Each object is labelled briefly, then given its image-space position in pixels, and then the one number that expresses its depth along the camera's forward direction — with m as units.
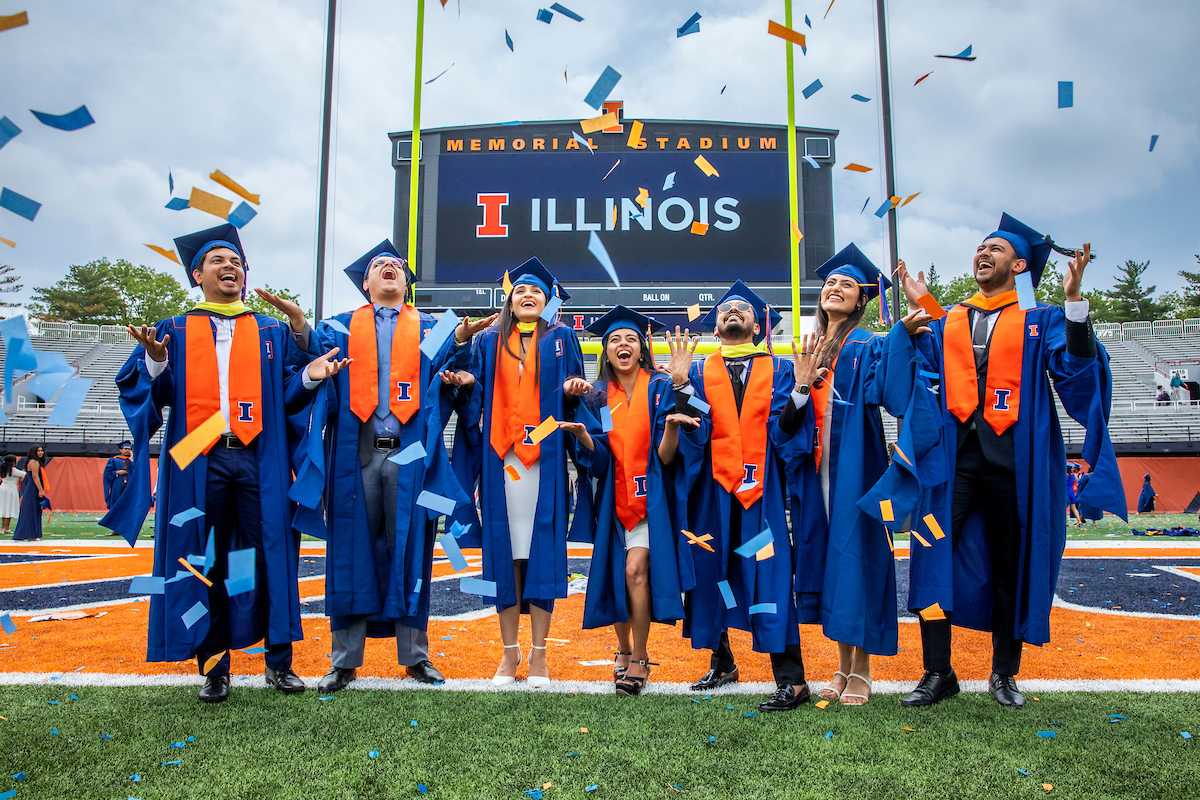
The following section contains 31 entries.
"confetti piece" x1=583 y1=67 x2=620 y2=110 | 4.86
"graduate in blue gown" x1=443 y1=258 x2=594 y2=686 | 3.35
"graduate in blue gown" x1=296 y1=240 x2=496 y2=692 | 3.23
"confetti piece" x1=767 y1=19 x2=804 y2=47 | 6.20
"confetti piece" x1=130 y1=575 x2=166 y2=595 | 2.79
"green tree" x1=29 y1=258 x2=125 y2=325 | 39.59
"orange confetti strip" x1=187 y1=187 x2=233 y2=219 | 3.25
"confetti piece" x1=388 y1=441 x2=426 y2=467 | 3.30
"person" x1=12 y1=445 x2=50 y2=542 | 9.74
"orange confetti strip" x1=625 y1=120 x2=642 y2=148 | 8.91
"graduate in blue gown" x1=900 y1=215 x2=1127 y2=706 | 2.88
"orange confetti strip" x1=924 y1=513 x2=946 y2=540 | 2.99
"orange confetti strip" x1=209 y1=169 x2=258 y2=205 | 3.41
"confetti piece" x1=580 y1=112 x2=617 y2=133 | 7.23
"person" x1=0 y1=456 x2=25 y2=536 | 11.67
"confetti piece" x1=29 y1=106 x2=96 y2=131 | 2.45
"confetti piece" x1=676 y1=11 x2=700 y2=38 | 5.56
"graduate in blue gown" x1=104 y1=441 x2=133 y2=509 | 13.58
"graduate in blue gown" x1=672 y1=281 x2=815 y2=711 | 3.02
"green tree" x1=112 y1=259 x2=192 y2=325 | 38.75
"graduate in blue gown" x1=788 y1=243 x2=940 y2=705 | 2.91
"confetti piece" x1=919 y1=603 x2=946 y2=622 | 2.95
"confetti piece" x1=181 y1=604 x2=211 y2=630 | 2.98
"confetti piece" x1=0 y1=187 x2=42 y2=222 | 2.48
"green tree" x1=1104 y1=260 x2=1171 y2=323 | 48.19
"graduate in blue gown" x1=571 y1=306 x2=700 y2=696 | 3.18
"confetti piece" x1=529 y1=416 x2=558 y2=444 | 3.44
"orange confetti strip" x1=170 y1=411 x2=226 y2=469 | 3.04
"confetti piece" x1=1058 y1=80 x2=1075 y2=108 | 3.62
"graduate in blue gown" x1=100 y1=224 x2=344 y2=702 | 3.02
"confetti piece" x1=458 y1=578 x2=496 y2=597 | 3.18
